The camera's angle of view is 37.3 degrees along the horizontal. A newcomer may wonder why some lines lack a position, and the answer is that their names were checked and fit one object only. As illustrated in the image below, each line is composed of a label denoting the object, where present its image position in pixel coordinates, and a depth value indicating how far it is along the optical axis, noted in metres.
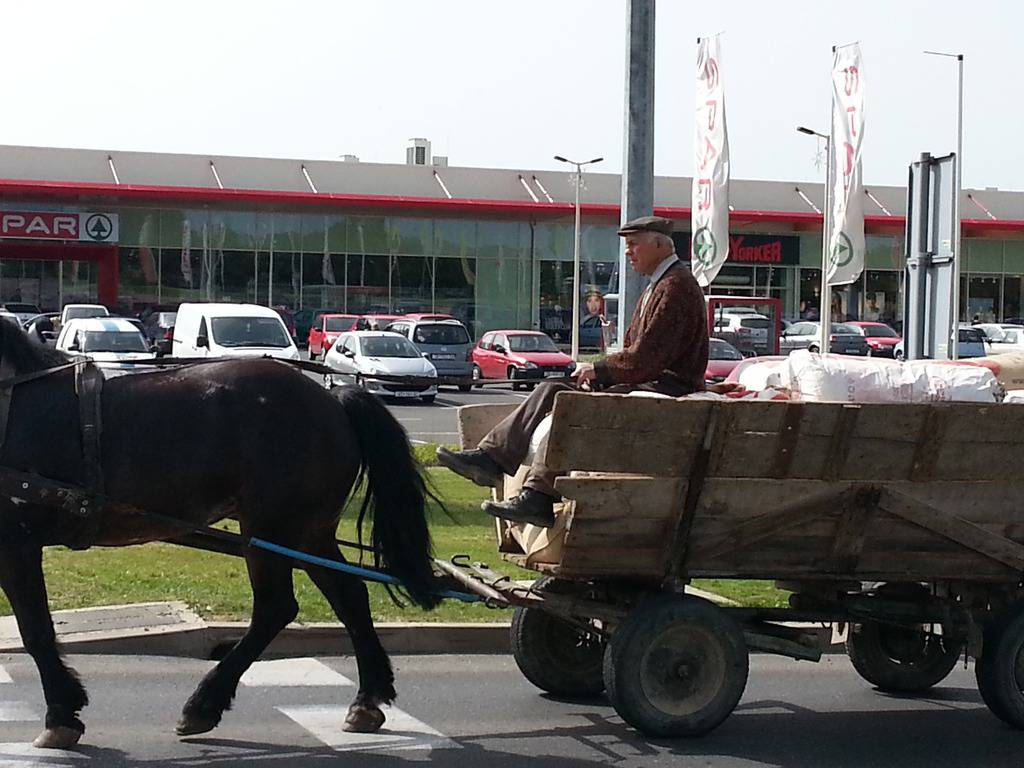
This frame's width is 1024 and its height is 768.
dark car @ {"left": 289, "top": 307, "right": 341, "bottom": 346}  53.34
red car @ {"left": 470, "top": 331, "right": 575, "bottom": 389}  37.56
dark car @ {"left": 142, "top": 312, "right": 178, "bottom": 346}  44.62
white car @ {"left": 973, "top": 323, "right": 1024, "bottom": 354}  45.02
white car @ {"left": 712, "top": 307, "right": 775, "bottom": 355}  43.88
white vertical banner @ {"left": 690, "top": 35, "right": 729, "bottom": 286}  22.75
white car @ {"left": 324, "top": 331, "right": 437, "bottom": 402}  32.97
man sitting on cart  6.75
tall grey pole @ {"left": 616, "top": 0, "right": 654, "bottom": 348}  11.48
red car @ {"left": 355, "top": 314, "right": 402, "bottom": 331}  41.84
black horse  6.52
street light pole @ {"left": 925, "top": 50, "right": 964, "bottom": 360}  11.93
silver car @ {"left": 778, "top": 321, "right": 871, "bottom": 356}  48.84
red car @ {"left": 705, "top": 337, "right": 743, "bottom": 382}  33.84
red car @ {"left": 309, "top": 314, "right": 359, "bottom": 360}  44.62
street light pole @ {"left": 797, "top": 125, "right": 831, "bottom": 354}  28.67
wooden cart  6.64
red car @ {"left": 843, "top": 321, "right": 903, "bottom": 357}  48.53
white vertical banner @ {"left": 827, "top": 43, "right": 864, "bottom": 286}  26.33
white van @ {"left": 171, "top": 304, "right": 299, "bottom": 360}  28.09
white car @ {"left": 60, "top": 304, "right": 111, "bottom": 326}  42.25
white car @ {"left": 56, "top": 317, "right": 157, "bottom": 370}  30.73
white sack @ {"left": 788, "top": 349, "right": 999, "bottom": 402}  7.19
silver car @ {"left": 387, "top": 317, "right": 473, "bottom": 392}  38.28
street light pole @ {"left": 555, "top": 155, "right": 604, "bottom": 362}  45.00
